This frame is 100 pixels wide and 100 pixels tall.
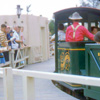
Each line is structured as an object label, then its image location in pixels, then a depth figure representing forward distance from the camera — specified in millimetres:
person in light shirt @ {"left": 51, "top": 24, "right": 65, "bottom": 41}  8252
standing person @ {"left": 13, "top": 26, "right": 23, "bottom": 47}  11625
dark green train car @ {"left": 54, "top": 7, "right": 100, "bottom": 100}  6440
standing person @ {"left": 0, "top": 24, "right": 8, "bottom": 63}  8310
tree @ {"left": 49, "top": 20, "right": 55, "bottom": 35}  63066
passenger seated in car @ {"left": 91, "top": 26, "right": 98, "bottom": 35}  7295
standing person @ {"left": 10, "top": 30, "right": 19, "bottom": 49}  10654
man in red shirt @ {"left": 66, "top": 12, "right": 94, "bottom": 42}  6656
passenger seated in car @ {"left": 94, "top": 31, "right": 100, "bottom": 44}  5488
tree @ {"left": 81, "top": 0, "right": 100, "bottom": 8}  49625
